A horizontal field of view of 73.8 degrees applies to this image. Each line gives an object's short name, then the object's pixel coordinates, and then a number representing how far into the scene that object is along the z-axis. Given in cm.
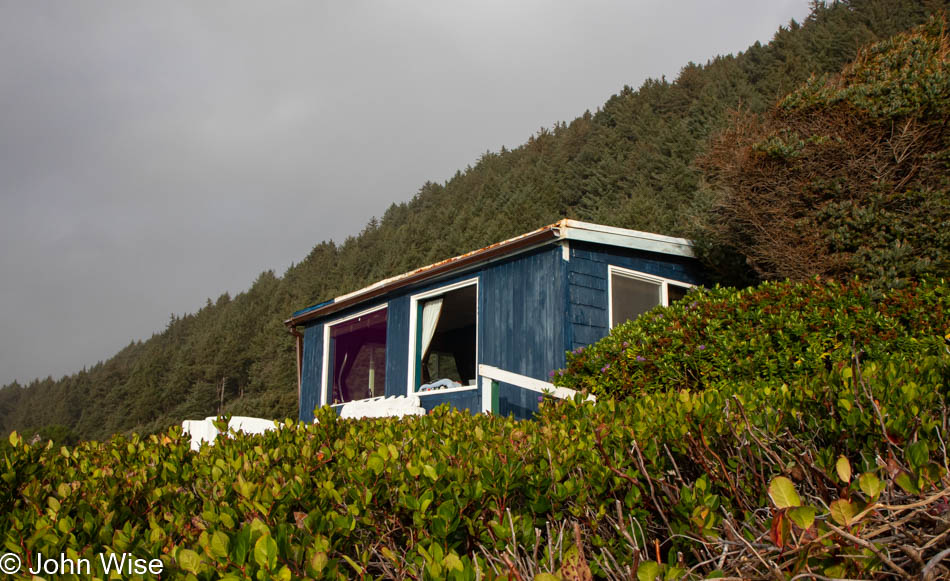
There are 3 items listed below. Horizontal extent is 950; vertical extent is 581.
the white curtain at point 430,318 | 1152
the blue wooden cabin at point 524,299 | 907
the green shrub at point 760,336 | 608
